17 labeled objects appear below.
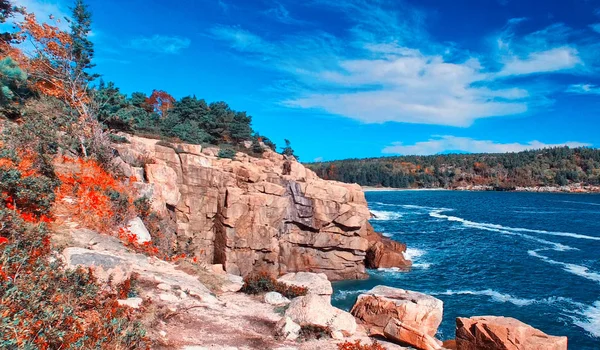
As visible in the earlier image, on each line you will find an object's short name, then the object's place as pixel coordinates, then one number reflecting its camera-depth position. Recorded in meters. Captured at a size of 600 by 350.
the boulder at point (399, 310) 10.60
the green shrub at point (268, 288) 12.27
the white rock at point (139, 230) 13.12
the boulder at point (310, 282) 13.28
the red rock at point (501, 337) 8.73
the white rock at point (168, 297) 9.05
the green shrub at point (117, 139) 23.07
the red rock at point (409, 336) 8.86
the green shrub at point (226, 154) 30.47
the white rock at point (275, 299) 11.25
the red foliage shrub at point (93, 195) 12.29
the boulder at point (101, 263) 8.10
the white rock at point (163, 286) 9.63
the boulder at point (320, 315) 9.03
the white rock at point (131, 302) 7.79
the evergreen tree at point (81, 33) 25.17
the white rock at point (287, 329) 8.51
